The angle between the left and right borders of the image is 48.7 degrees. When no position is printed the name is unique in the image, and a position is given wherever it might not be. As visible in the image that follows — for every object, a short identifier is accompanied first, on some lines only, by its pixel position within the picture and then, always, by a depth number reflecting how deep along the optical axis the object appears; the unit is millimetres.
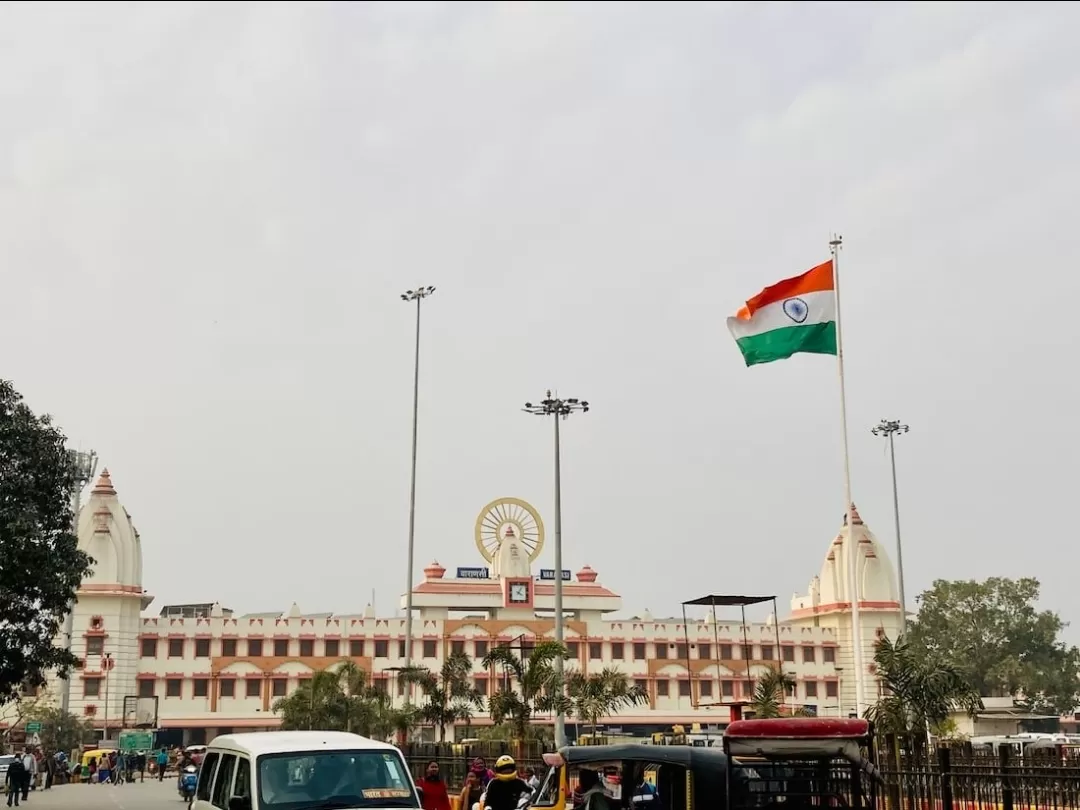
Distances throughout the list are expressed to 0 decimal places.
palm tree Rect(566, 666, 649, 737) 33625
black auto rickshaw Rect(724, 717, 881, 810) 11172
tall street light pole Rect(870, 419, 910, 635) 53656
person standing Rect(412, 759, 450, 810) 13828
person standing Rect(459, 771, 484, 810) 15812
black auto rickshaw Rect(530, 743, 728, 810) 11477
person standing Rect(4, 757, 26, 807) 29766
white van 10047
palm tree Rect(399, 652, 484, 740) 38656
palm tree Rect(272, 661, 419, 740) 45719
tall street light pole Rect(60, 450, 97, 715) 57634
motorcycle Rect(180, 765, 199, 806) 31478
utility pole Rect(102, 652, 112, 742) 61031
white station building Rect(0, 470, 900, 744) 62312
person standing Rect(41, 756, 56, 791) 41722
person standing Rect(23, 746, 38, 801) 31650
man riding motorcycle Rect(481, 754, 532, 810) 12859
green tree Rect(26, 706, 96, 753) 55656
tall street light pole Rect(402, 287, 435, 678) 43562
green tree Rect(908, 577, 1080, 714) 76125
